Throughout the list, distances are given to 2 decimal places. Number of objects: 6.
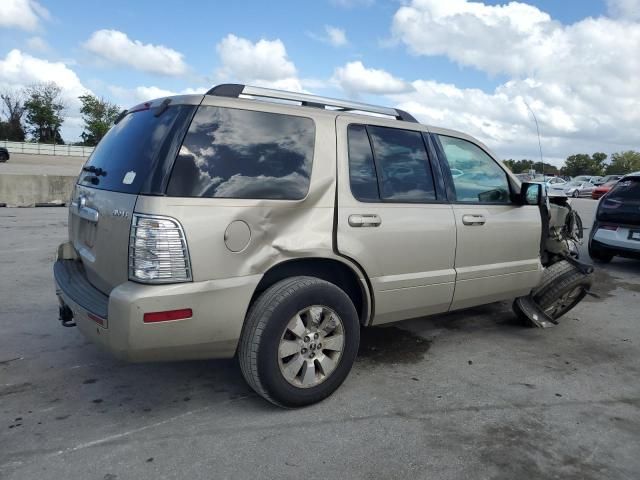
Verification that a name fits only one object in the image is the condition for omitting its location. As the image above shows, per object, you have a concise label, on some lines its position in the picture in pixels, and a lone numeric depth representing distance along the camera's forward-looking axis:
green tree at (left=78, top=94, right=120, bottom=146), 79.06
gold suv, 2.74
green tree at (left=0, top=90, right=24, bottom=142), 76.69
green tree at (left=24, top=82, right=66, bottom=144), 78.19
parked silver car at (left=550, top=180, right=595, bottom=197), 34.64
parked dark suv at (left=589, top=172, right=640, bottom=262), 7.75
